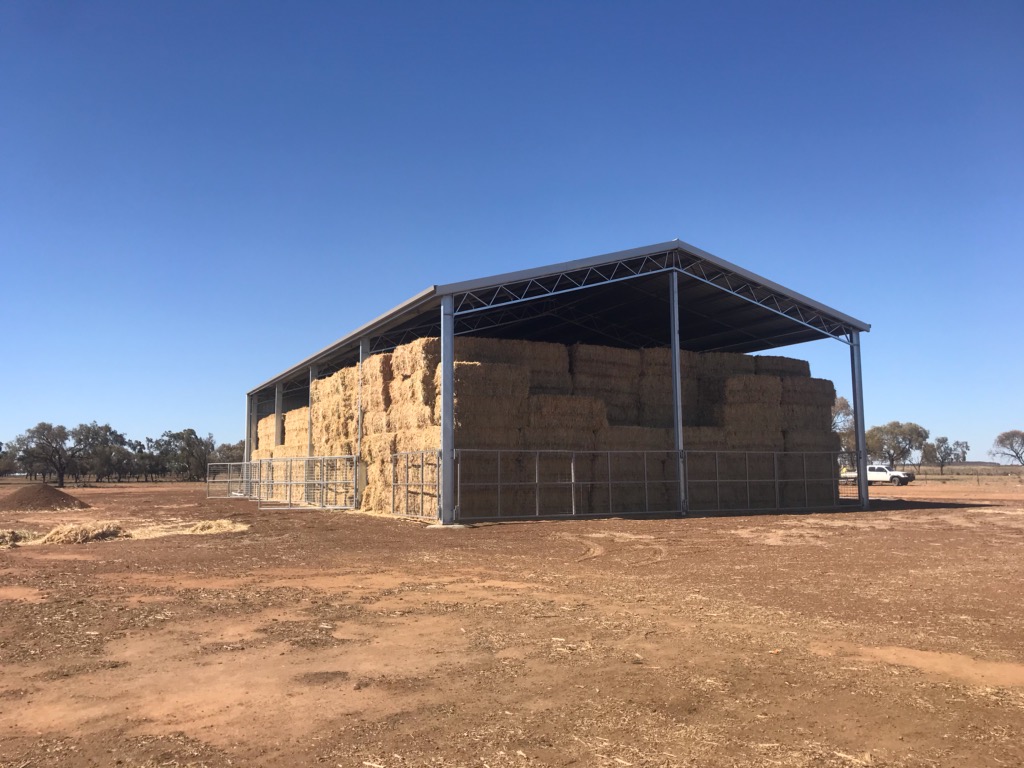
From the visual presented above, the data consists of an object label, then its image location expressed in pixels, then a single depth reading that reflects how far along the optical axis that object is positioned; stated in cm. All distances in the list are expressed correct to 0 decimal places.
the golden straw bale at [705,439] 2786
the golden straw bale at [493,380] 2352
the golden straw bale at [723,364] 3041
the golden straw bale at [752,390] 2911
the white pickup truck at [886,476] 5781
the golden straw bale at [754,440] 2891
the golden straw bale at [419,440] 2358
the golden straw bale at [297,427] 3788
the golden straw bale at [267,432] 4462
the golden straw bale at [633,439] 2631
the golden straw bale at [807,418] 3066
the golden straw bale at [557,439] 2492
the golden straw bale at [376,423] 2781
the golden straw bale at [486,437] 2339
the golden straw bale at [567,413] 2514
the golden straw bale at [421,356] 2491
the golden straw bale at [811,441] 3047
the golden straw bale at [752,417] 2897
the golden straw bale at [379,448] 2714
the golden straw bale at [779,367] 3127
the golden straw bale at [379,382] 2805
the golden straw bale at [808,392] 3077
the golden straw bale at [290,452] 3747
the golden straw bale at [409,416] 2458
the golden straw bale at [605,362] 2764
